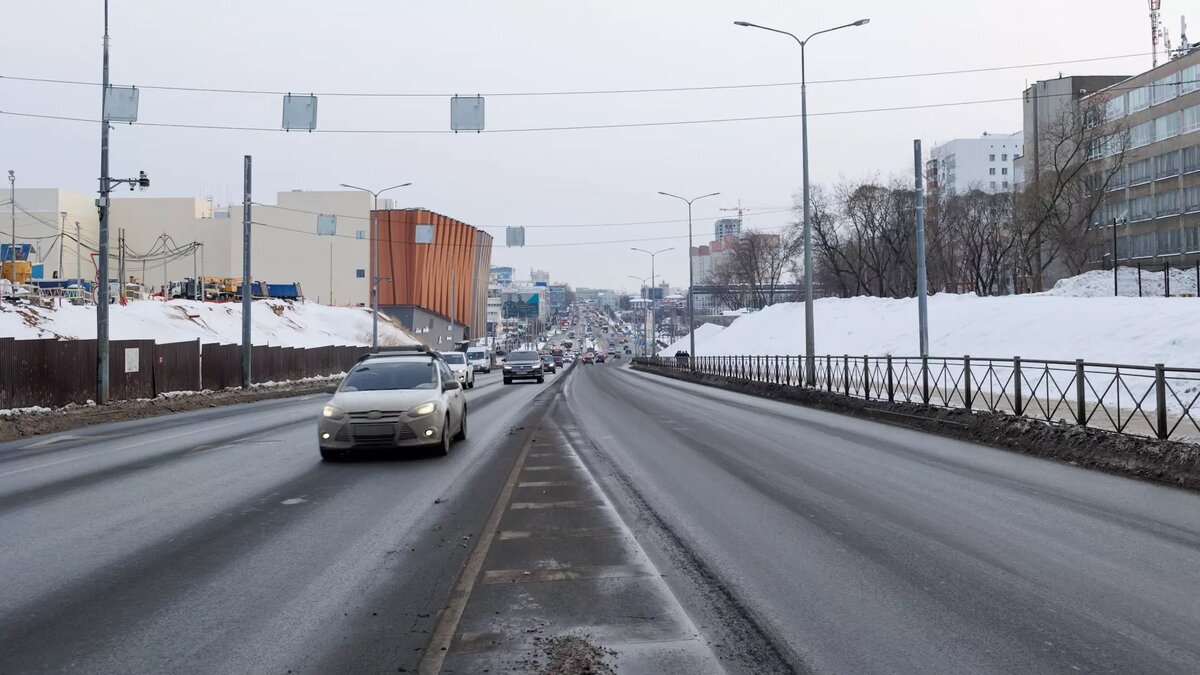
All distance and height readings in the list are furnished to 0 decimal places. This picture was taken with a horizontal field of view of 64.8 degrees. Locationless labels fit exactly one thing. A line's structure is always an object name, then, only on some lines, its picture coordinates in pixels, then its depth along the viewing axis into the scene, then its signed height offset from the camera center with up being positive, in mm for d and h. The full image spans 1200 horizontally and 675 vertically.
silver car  13336 -767
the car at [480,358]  70875 -164
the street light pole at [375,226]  54775 +12357
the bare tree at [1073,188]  64125 +11467
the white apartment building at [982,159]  159000 +32370
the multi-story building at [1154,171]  67188 +13474
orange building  100250 +9749
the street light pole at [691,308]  61000 +3217
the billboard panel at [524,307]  149375 +7656
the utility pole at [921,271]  24734 +2140
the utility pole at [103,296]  24391 +1657
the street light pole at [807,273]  28469 +2451
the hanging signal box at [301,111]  21953 +5764
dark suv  49344 -613
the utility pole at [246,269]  34469 +3271
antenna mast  113625 +39795
